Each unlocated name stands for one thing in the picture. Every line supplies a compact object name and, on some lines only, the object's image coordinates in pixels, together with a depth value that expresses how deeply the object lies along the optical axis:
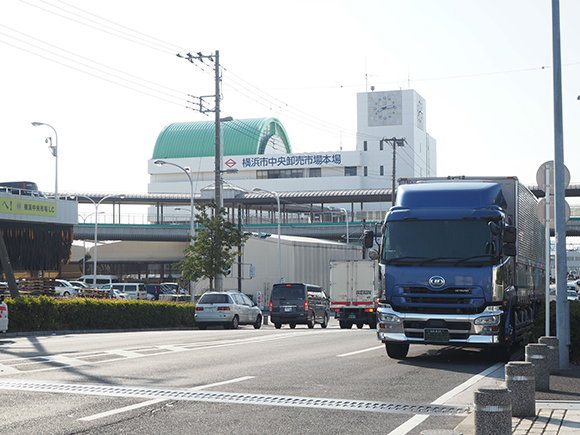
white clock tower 104.38
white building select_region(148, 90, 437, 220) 103.06
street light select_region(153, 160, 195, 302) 40.31
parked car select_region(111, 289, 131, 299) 47.62
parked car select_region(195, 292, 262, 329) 29.17
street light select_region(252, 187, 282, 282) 46.72
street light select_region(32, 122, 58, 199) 51.00
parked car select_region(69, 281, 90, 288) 56.23
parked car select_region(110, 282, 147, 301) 54.00
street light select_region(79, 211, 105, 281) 70.75
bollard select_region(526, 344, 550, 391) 9.84
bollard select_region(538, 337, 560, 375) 11.43
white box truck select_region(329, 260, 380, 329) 31.88
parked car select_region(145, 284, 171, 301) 57.34
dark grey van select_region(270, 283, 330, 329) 32.28
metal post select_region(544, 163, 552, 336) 12.54
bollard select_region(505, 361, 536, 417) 7.82
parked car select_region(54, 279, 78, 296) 49.00
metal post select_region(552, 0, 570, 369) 12.01
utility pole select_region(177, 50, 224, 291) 35.12
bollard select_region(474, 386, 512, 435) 6.00
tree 37.41
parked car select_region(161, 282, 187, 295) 56.06
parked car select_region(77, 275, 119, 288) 60.69
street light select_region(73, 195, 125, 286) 57.12
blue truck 12.77
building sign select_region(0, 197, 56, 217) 42.28
